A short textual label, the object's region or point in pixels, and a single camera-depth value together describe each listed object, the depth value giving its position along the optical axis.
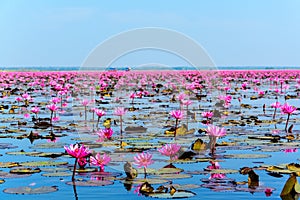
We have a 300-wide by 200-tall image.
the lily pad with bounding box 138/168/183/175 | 9.23
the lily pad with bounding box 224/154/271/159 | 10.69
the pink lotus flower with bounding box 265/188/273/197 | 7.78
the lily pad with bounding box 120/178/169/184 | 8.48
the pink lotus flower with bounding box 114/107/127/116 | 14.01
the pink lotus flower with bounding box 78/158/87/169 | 9.41
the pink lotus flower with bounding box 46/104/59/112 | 16.03
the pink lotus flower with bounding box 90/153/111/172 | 9.18
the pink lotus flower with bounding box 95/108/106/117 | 14.30
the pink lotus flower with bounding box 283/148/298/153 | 11.62
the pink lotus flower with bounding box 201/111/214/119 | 14.67
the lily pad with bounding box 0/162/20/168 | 9.81
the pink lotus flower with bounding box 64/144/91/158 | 8.37
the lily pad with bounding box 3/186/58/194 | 7.90
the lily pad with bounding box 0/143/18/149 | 12.33
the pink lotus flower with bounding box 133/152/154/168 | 8.99
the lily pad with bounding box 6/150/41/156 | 11.20
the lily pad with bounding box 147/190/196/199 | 7.53
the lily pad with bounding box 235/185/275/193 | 8.00
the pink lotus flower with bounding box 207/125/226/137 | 10.61
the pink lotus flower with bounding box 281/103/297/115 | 14.00
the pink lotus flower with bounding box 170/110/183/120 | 12.41
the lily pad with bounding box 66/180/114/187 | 8.35
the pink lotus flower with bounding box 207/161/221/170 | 9.77
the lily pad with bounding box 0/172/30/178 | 9.02
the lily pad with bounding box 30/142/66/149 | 12.25
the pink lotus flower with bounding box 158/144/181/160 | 9.68
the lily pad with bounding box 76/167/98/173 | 9.40
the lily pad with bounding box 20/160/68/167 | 9.96
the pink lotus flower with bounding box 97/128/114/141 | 11.04
